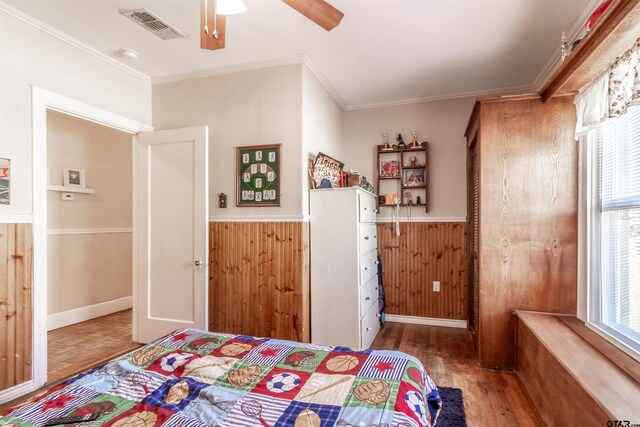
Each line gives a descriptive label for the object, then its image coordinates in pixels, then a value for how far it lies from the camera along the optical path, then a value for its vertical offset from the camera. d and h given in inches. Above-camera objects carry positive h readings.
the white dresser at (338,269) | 114.8 -19.7
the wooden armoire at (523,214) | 98.7 -0.9
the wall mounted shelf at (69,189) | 148.2 +10.7
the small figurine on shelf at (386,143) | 159.6 +32.4
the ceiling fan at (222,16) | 60.0 +36.7
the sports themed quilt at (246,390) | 42.8 -26.0
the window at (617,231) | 70.3 -4.7
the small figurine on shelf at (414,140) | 155.1 +32.7
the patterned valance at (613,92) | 63.5 +25.4
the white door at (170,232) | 115.7 -6.9
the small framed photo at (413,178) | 156.5 +15.7
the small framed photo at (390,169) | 159.6 +20.2
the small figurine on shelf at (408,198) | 156.8 +6.2
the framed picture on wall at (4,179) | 86.9 +8.7
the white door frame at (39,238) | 93.2 -7.1
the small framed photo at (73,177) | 154.8 +16.4
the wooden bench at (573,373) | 54.5 -30.2
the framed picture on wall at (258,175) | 118.0 +13.0
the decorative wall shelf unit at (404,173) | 155.4 +18.1
